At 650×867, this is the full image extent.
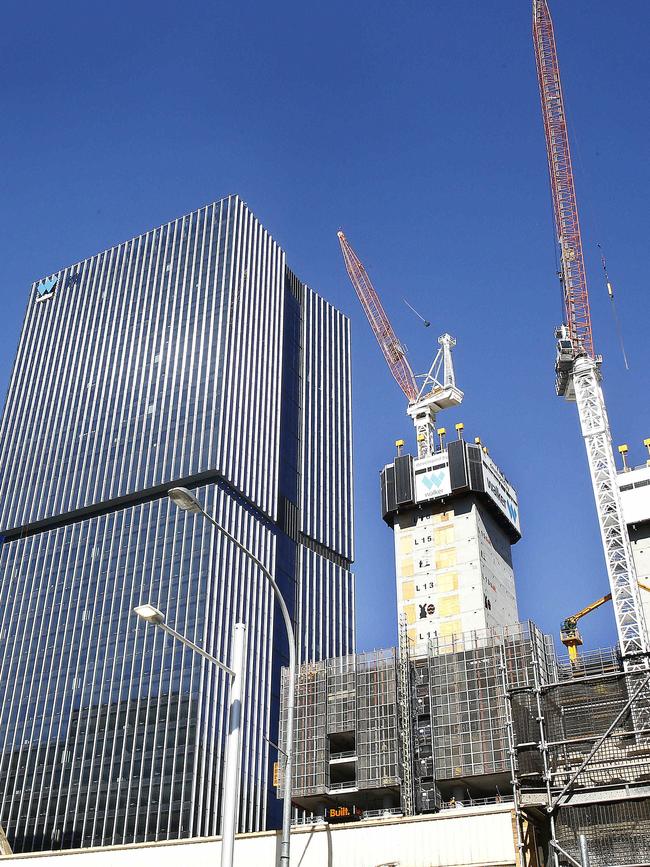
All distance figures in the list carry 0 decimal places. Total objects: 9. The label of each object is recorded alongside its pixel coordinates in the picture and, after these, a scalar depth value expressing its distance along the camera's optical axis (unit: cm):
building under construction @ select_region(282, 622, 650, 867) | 9975
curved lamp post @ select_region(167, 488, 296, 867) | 2890
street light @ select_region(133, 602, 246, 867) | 2769
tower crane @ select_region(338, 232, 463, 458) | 19200
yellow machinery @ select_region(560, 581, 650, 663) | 14575
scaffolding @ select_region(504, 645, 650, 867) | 4638
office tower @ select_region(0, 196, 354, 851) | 14512
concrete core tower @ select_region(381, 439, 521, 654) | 14125
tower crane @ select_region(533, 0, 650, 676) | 12362
